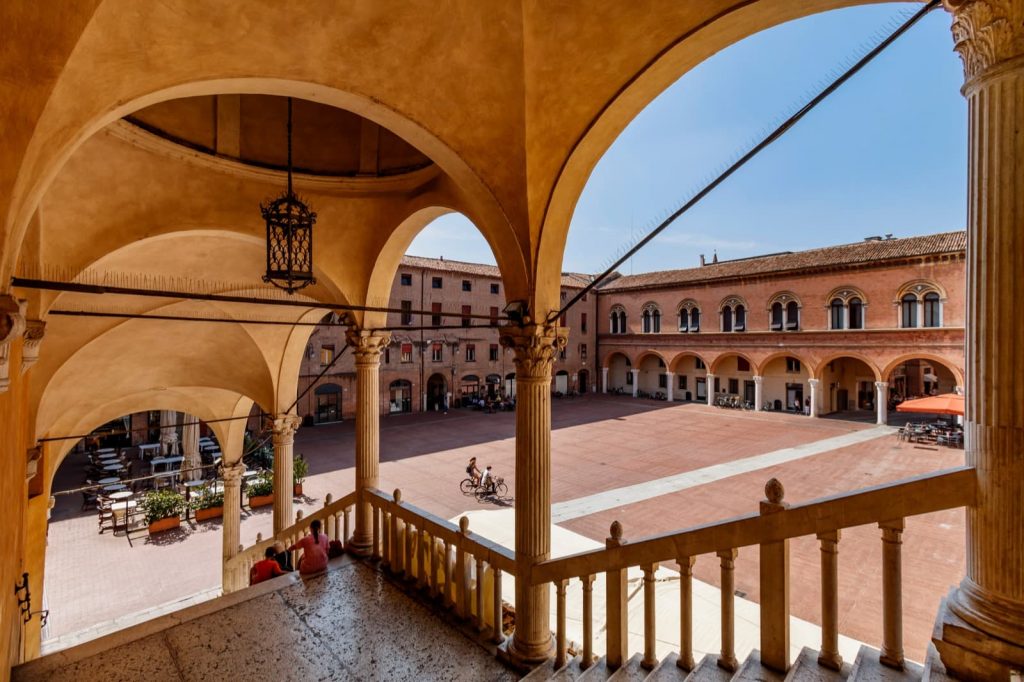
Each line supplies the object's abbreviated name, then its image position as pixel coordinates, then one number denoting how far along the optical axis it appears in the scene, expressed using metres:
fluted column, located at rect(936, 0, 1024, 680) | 1.78
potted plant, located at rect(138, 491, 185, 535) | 12.69
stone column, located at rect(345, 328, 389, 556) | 5.92
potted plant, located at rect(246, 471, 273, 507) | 14.38
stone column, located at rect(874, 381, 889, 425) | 22.27
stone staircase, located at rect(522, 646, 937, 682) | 2.15
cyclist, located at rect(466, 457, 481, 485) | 13.96
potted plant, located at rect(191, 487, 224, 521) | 13.64
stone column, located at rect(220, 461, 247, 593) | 9.41
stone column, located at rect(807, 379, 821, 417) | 24.70
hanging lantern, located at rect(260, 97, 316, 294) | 3.96
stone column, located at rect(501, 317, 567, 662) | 4.12
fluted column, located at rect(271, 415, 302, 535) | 9.18
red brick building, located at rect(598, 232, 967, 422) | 20.91
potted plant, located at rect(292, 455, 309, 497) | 14.36
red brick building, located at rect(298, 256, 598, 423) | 26.25
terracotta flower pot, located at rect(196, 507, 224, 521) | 13.59
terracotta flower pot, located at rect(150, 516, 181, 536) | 12.66
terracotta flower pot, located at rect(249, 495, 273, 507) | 14.34
